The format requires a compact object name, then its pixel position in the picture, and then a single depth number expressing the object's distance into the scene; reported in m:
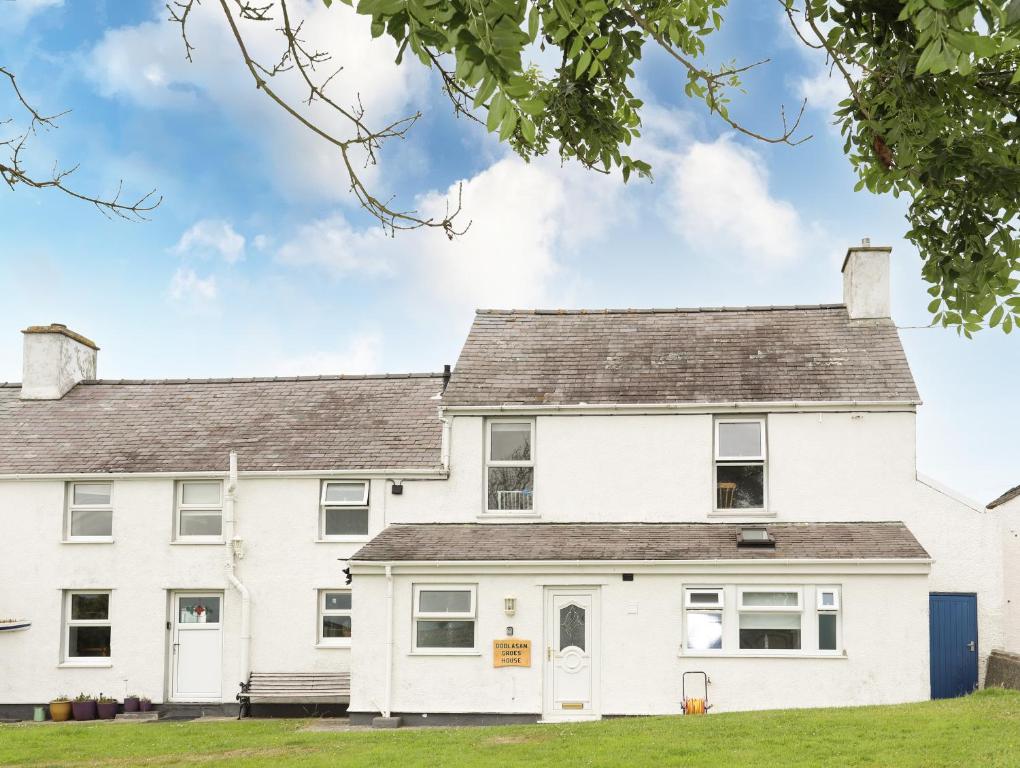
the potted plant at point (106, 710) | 22.20
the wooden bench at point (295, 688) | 21.36
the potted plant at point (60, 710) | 22.20
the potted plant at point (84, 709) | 22.12
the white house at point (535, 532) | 18.55
